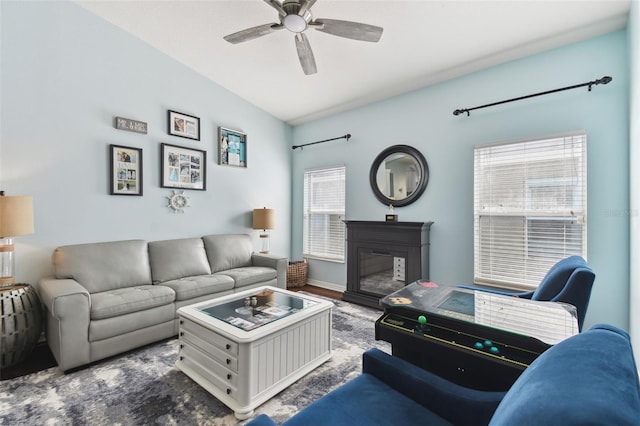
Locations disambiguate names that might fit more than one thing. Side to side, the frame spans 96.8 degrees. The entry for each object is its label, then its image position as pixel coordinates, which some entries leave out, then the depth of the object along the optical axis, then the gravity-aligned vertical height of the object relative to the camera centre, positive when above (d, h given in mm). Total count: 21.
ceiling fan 2047 +1434
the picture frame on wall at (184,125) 3699 +1156
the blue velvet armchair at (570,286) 1644 -459
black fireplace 3467 -612
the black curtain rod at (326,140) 4369 +1158
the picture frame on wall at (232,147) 4215 +981
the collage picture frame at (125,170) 3230 +485
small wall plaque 3248 +1014
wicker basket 4598 -1031
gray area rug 1742 -1258
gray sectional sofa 2230 -773
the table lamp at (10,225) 2287 -109
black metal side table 2201 -895
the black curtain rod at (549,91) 2461 +1140
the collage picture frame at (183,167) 3648 +593
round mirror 3654 +488
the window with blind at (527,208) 2662 +33
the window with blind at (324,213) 4539 -29
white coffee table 1807 -949
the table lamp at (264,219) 4395 -118
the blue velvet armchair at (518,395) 500 -426
